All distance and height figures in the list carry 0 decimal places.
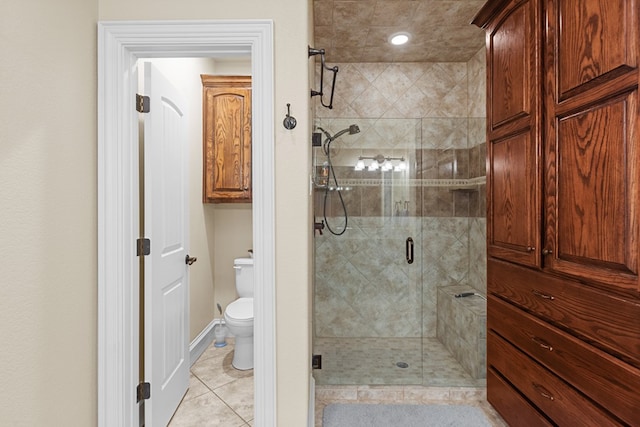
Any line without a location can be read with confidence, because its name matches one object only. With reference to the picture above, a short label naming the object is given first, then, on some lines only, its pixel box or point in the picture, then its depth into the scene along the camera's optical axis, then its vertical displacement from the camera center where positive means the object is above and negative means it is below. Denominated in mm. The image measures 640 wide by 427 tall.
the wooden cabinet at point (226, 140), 2996 +704
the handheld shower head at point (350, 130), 2703 +712
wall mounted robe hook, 1483 +431
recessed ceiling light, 2729 +1510
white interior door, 1713 -189
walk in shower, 2660 -186
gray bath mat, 1981 -1258
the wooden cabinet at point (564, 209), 1040 +25
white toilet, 2433 -833
